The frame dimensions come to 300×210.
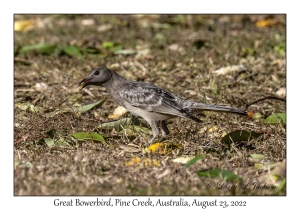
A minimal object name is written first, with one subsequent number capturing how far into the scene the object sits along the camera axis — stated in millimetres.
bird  15484
